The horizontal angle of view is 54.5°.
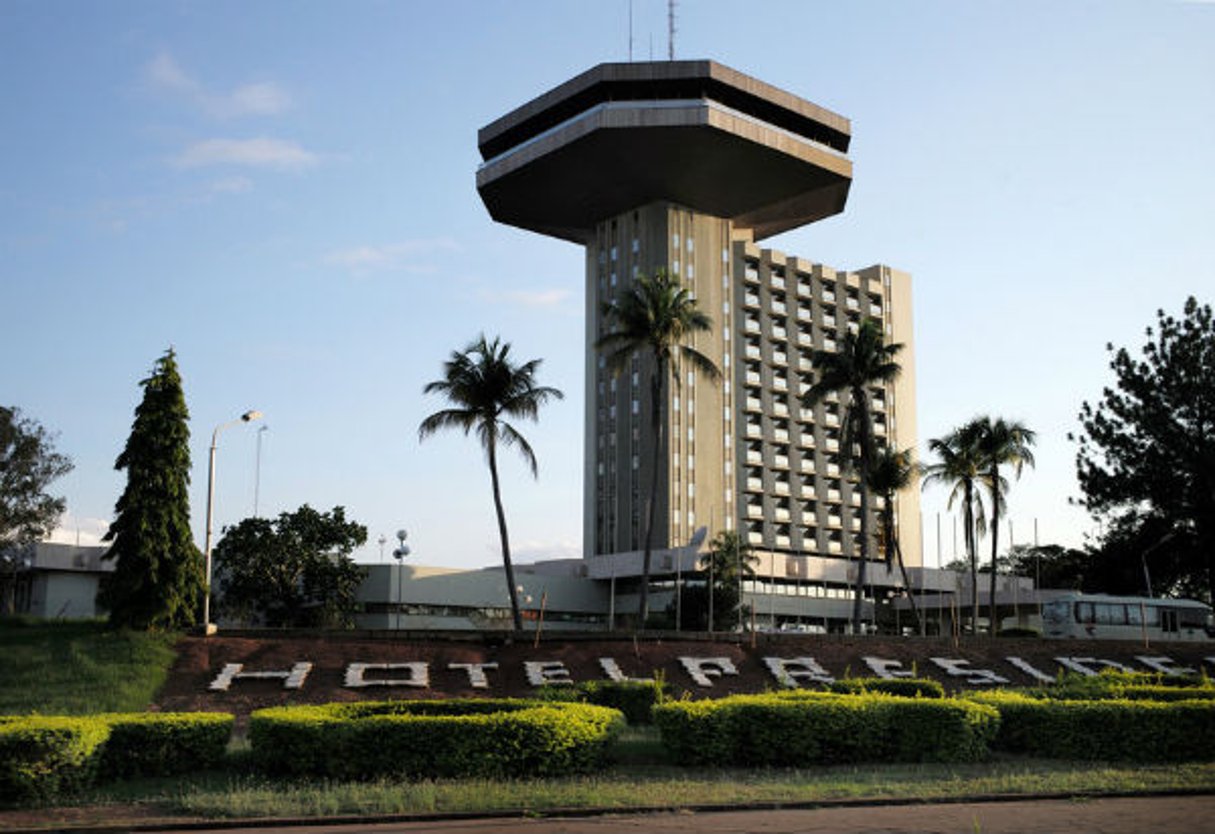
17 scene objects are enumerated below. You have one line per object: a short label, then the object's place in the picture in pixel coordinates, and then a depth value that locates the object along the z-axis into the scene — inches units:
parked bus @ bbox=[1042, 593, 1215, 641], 2625.5
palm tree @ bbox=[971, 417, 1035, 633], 2773.1
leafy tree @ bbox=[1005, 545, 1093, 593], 4776.1
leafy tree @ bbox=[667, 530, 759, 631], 3592.5
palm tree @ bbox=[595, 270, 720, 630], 2272.4
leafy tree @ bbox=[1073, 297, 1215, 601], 2527.1
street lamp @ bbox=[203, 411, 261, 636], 1603.1
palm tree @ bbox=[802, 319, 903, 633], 2479.1
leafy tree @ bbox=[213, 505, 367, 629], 2871.6
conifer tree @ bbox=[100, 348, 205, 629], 1605.6
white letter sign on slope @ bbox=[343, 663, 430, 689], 1499.8
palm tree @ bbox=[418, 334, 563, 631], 2213.3
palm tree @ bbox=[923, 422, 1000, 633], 2819.9
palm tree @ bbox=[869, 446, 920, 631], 2940.5
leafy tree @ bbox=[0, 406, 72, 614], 2605.8
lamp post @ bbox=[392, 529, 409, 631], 2492.5
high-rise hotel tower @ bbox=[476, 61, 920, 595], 4367.6
